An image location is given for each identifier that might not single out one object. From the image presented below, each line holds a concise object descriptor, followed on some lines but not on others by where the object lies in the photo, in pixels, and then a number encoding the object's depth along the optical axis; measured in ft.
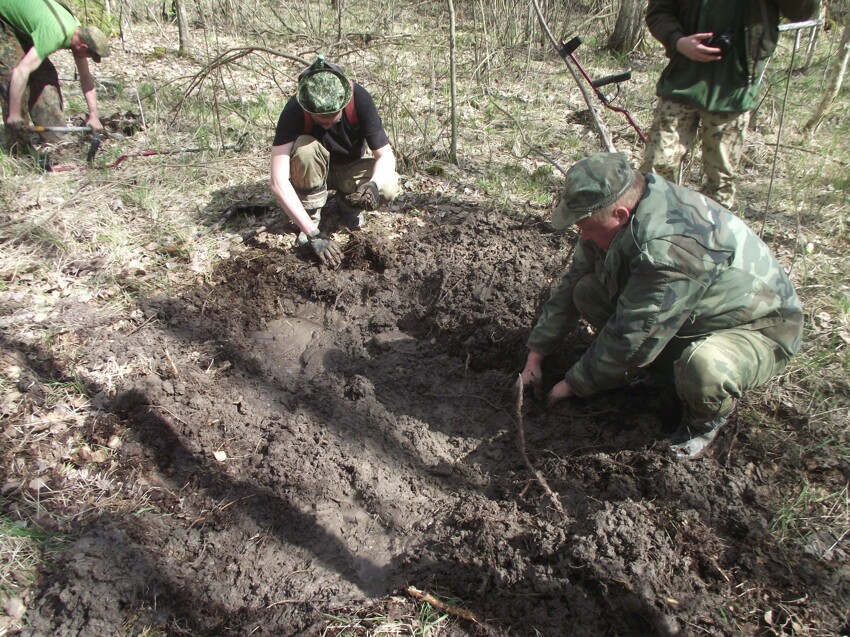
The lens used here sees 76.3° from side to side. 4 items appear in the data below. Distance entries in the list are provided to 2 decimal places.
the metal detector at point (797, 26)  8.73
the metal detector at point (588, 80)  10.23
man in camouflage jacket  6.27
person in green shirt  14.11
